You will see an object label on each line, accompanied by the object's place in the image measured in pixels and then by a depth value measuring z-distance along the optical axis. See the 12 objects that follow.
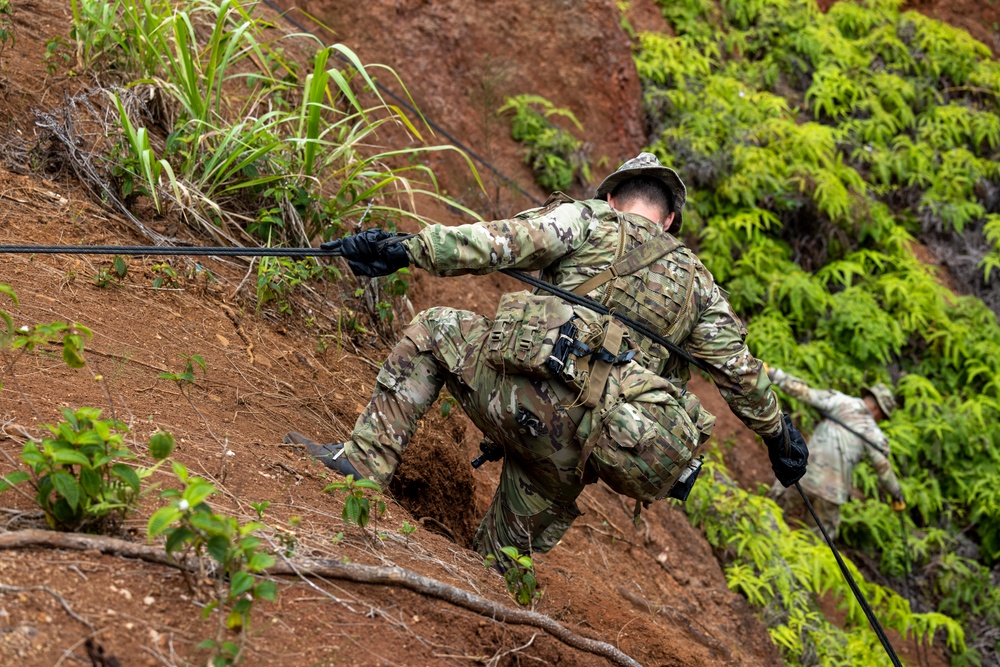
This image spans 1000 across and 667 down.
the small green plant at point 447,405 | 4.52
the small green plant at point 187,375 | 3.53
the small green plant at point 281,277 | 4.51
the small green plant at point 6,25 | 4.91
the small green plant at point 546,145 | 7.95
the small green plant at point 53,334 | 2.64
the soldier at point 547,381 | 3.45
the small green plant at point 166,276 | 4.34
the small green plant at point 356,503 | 3.02
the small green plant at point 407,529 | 3.23
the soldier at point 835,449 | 7.88
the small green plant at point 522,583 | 3.36
